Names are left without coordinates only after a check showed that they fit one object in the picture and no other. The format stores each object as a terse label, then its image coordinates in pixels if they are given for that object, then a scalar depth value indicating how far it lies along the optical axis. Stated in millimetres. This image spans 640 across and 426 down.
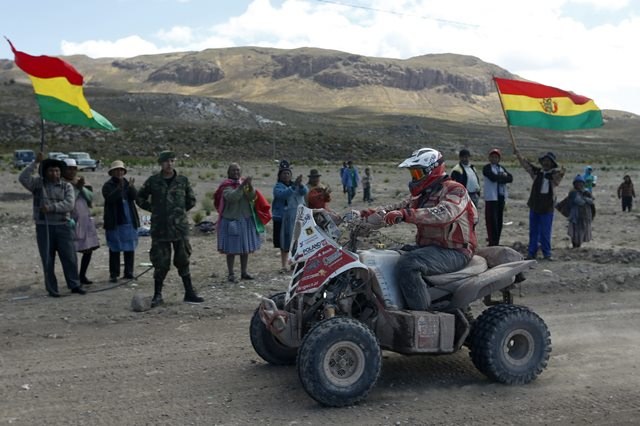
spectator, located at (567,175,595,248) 14508
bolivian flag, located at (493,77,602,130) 11500
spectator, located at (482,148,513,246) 13273
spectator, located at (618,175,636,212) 24031
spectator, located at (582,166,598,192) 17797
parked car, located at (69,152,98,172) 46000
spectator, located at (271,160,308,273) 12312
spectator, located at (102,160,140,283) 11703
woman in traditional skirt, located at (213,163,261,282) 11445
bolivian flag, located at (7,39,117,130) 10508
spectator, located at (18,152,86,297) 10508
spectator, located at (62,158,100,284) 11656
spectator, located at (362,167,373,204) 28141
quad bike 6203
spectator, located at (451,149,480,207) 13070
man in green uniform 9797
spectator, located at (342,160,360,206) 26875
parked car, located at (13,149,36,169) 45875
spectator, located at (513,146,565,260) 13008
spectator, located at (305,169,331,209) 12195
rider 6480
